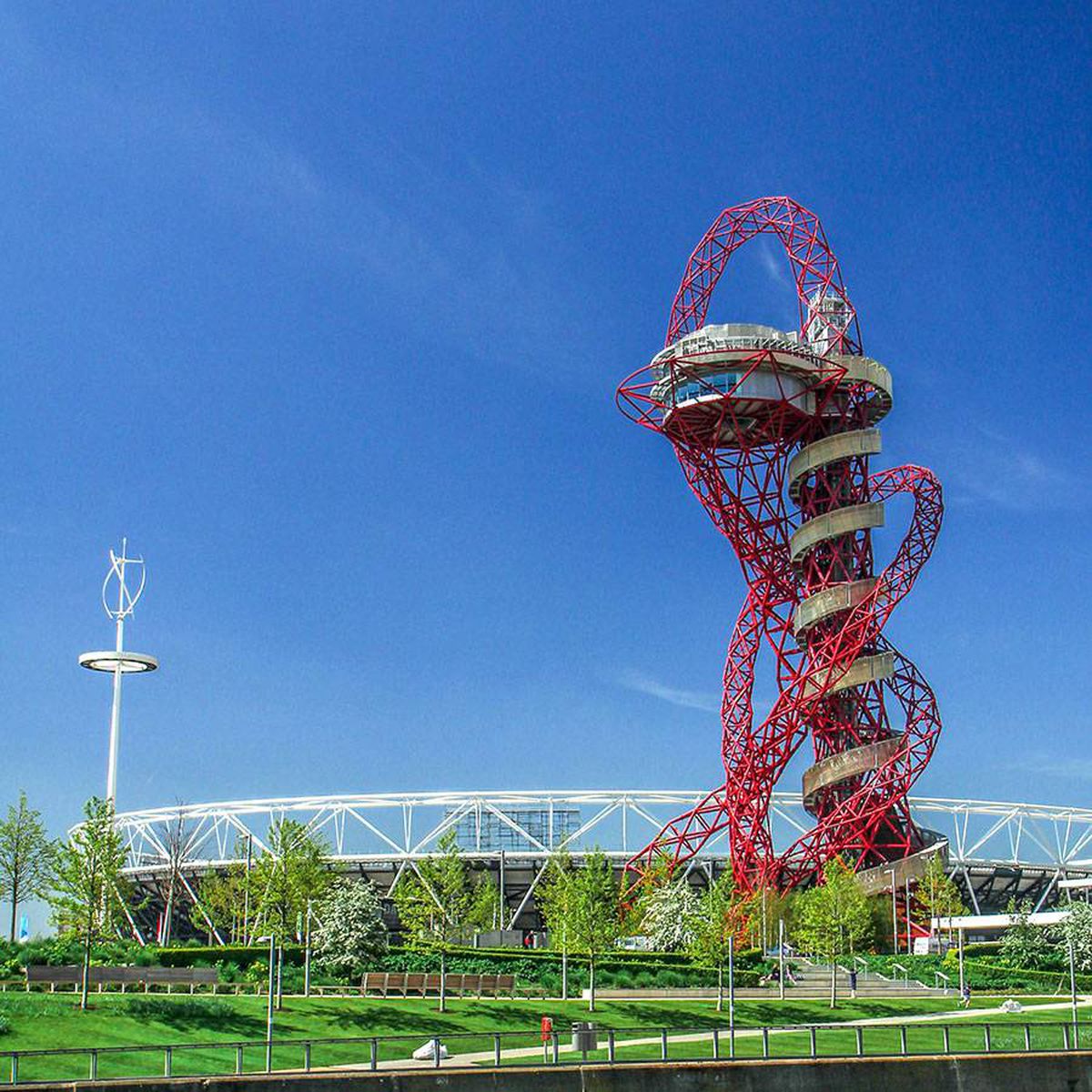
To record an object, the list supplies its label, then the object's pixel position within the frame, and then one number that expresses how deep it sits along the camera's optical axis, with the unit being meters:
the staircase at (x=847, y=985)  62.49
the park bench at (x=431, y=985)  51.28
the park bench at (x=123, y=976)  46.20
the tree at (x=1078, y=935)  74.56
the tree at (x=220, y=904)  83.31
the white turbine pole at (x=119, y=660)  100.81
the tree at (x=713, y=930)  57.62
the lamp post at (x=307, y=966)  47.62
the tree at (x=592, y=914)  54.91
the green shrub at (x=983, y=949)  76.17
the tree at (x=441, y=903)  57.22
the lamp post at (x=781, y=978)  57.50
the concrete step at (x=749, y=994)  55.03
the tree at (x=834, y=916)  61.03
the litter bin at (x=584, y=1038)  35.03
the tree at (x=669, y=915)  73.31
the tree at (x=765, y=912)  72.88
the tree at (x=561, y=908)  54.88
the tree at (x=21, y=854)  61.97
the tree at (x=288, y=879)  49.41
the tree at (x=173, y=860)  91.94
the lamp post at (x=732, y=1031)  36.97
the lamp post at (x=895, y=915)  80.62
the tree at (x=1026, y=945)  73.62
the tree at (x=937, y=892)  80.62
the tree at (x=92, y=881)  46.81
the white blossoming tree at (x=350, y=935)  55.69
